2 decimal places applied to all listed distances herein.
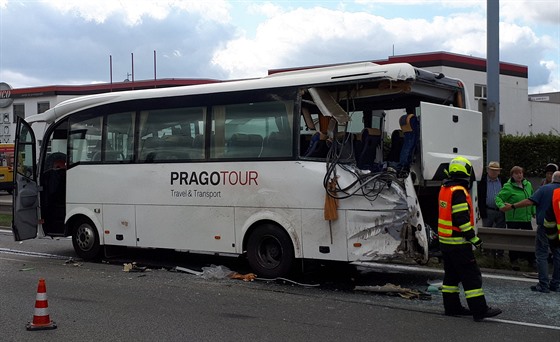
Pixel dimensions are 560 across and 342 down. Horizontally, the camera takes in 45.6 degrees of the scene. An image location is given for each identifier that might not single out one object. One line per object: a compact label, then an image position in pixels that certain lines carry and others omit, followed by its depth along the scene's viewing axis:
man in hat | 11.22
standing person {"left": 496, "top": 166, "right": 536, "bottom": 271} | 10.47
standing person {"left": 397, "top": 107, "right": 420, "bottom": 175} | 9.16
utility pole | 12.10
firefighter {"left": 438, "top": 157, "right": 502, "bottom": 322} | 7.30
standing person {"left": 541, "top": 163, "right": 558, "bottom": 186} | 10.12
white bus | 8.99
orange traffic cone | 6.88
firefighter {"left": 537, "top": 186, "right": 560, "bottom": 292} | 8.74
